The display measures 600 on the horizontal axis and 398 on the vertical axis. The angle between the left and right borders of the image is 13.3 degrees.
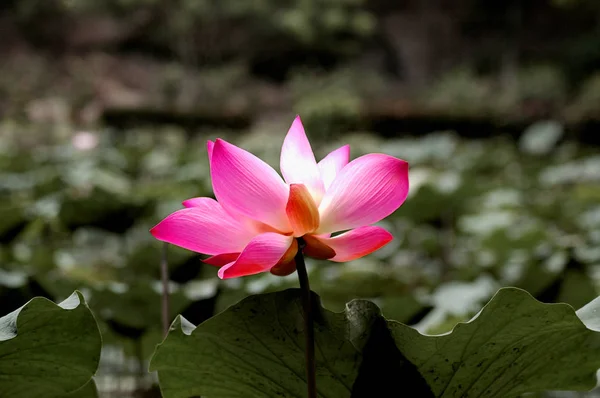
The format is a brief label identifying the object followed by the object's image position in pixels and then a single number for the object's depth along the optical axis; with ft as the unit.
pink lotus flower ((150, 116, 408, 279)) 6.22
